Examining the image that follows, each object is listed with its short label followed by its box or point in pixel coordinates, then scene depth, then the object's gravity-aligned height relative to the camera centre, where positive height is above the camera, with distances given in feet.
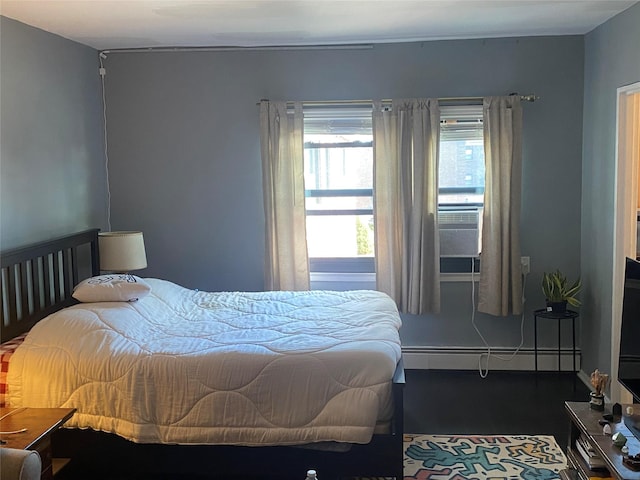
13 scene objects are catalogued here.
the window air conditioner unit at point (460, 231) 15.37 -1.06
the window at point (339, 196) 15.60 -0.18
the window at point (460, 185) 15.28 +0.04
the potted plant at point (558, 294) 14.52 -2.45
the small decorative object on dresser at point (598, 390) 9.17 -2.96
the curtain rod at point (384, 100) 14.89 +2.06
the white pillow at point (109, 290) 12.12 -1.84
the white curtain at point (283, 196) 15.29 -0.13
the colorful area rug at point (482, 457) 10.57 -4.68
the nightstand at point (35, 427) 8.07 -3.06
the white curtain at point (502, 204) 14.79 -0.41
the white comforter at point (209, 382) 9.61 -2.91
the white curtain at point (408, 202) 15.02 -0.33
